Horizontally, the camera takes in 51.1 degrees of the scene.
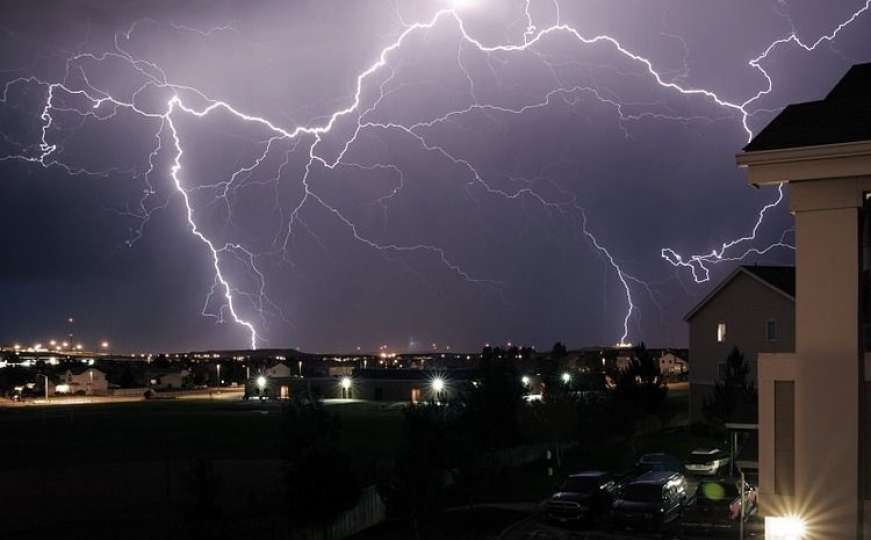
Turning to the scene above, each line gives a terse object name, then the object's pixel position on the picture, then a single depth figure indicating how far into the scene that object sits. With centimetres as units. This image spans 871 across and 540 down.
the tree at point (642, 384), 3722
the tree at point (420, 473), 1895
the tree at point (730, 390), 3247
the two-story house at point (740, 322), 3566
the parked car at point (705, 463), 2681
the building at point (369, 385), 7438
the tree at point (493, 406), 3002
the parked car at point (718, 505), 2011
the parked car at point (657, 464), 2452
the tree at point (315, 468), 1752
